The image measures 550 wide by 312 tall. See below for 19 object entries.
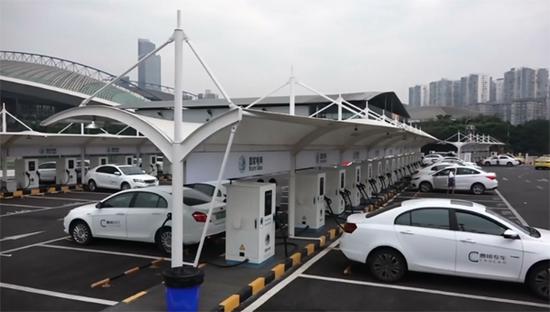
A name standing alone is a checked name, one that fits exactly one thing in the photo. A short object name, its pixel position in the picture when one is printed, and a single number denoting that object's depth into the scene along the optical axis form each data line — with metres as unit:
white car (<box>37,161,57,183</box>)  25.09
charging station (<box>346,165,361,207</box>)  15.22
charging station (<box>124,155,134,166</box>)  27.69
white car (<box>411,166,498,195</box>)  20.82
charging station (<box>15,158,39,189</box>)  20.81
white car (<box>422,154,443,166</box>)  46.86
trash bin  5.46
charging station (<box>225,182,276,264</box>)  7.95
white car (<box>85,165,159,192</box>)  20.81
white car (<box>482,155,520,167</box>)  52.16
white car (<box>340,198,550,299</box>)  6.73
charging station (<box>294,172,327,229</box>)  11.18
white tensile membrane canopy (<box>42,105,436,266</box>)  6.19
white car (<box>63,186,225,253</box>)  9.21
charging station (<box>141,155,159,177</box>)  29.19
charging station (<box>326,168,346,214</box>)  13.24
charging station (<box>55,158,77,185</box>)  22.89
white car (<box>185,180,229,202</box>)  12.35
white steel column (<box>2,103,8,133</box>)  21.99
